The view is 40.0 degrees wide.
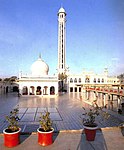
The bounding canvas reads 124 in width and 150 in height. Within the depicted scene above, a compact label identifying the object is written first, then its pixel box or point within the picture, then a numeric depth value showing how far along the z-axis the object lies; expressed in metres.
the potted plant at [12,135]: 5.06
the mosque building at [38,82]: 34.25
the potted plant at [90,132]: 5.55
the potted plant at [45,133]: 5.16
